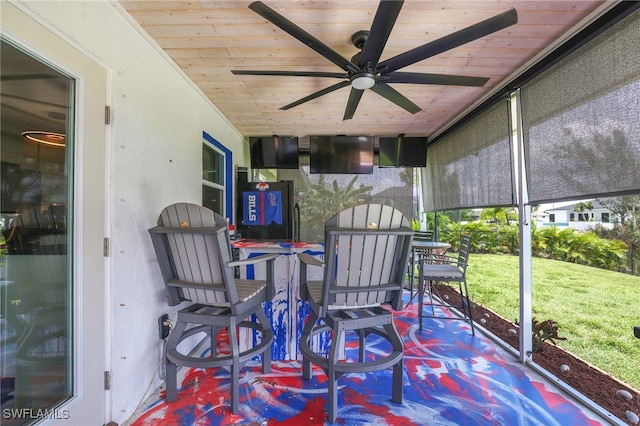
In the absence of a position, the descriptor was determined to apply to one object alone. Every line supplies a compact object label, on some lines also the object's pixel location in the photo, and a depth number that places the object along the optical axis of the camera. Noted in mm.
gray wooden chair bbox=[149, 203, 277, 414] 1586
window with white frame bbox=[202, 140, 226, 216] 3197
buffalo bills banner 3998
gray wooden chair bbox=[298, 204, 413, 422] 1595
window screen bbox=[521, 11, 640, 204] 1535
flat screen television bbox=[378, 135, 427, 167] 4371
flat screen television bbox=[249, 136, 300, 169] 4324
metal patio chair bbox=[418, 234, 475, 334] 2955
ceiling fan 1364
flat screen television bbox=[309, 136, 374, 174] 4270
